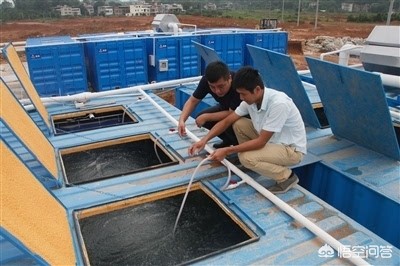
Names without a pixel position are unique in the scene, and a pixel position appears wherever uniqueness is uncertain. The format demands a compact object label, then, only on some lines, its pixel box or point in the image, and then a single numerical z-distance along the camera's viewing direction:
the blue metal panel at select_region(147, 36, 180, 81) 7.71
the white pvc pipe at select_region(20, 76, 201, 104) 5.30
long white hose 2.69
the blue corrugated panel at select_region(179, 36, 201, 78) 8.00
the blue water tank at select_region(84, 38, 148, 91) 7.30
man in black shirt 3.20
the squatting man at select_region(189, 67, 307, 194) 2.59
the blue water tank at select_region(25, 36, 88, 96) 6.75
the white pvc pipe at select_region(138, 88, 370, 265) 2.15
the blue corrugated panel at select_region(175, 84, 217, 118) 5.70
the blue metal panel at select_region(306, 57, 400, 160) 3.19
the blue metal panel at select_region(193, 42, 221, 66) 5.37
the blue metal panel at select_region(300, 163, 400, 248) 2.87
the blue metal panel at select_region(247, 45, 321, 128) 4.14
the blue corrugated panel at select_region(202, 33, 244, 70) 8.24
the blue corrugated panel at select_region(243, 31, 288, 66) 8.70
